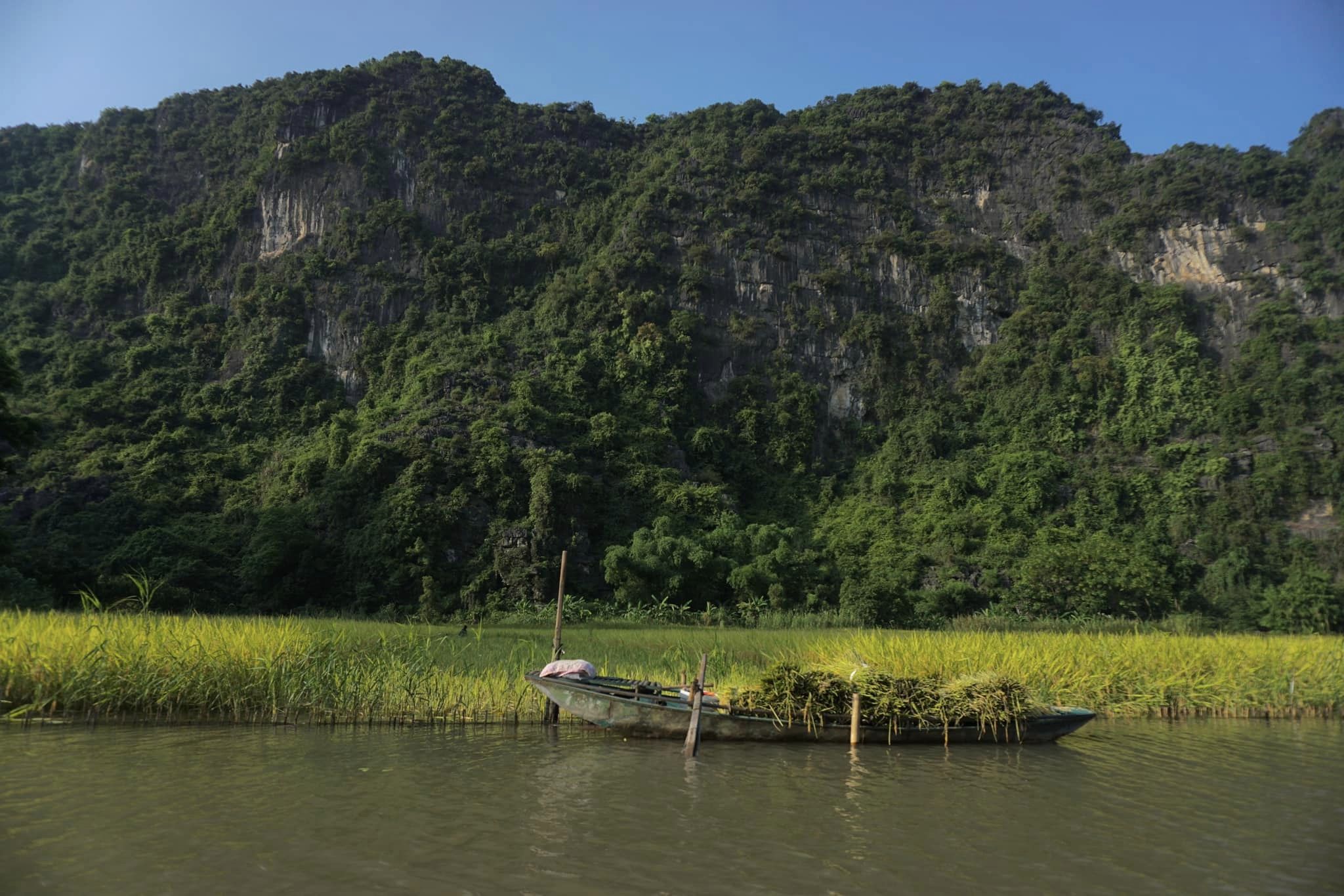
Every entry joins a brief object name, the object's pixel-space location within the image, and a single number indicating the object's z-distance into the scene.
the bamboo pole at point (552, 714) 11.68
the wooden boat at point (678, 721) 10.96
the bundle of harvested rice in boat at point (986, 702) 11.48
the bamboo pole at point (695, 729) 10.36
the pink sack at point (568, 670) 11.59
